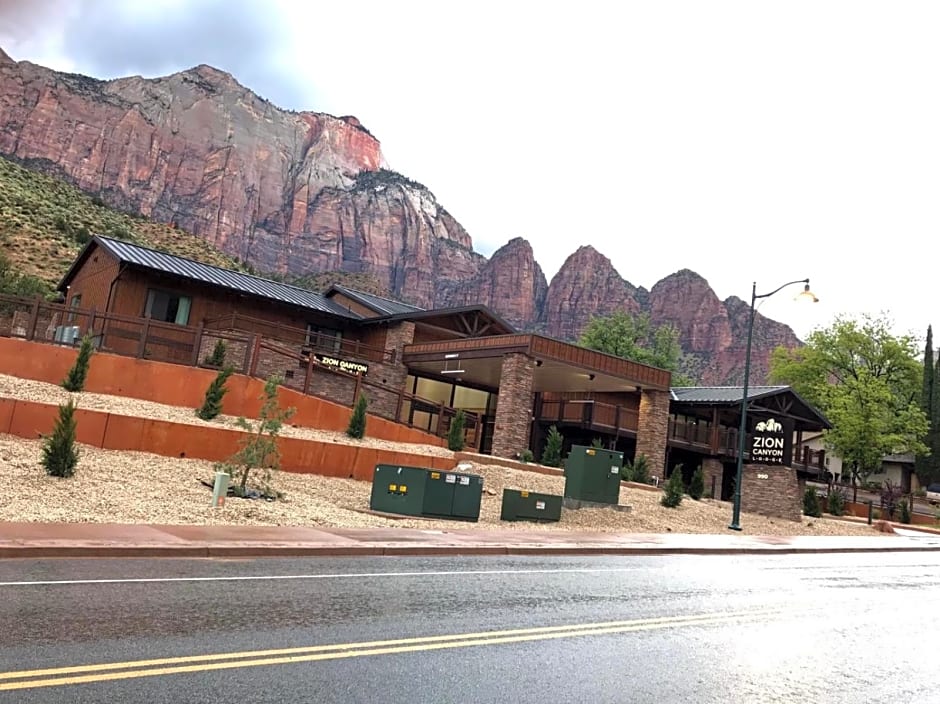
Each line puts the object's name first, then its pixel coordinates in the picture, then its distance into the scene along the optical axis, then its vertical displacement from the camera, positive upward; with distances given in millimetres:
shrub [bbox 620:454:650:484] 28609 +7
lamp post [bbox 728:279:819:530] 22203 +1265
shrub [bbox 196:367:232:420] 21281 +438
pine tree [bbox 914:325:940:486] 63656 +8015
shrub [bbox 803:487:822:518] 33188 -390
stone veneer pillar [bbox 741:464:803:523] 28453 -91
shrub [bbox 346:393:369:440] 24483 +381
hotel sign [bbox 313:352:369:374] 32719 +2980
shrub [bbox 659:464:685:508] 24812 -525
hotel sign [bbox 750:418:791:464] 28031 +1748
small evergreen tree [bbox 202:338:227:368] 24609 +1867
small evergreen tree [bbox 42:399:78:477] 14375 -1061
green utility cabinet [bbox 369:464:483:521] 17750 -1164
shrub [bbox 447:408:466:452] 26145 +441
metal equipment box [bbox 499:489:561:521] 19328 -1252
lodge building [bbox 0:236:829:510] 27516 +3765
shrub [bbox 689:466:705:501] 29547 -239
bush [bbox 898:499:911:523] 38938 -195
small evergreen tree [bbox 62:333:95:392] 20609 +642
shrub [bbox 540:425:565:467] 28578 +342
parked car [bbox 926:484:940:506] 50144 +1447
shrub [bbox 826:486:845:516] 37562 -249
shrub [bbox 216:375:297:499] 16688 -704
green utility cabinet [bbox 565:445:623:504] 21359 -251
